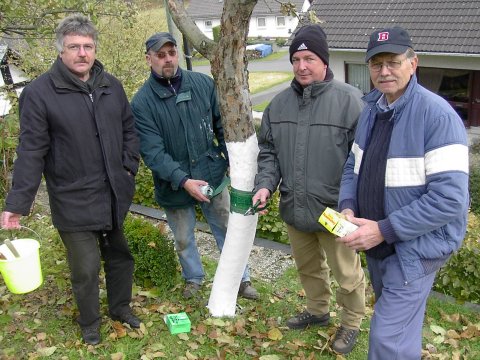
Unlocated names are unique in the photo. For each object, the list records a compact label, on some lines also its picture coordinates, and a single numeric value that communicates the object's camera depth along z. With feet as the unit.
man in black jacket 10.01
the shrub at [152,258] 14.43
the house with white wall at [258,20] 156.56
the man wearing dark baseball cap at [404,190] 7.93
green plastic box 12.55
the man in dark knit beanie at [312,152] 10.39
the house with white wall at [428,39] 46.37
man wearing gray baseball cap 12.33
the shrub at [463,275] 14.94
